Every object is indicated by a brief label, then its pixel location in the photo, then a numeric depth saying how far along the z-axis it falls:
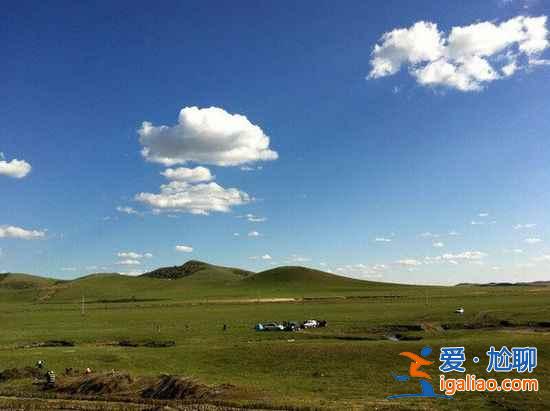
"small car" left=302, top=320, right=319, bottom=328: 75.81
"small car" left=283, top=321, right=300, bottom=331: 73.38
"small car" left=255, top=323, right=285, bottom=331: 72.57
